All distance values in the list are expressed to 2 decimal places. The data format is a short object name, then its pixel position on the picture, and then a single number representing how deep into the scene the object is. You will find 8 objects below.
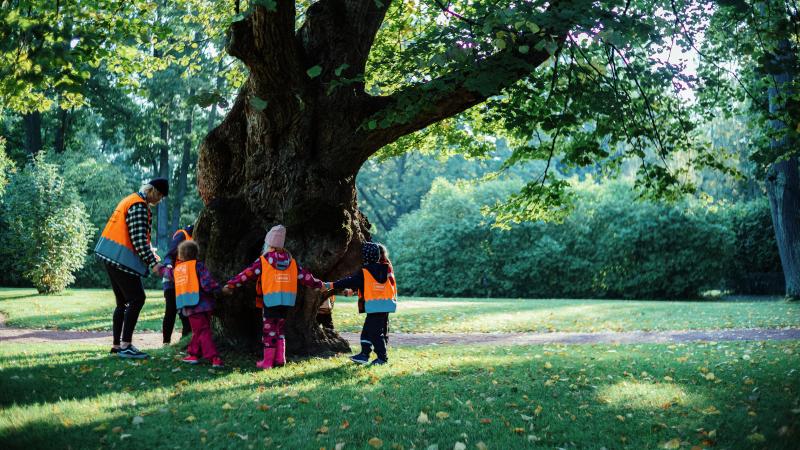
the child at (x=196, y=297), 7.90
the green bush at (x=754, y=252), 28.84
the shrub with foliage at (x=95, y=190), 33.53
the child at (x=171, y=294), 9.45
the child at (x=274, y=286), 8.00
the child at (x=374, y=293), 8.67
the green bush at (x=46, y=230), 22.45
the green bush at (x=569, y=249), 27.48
